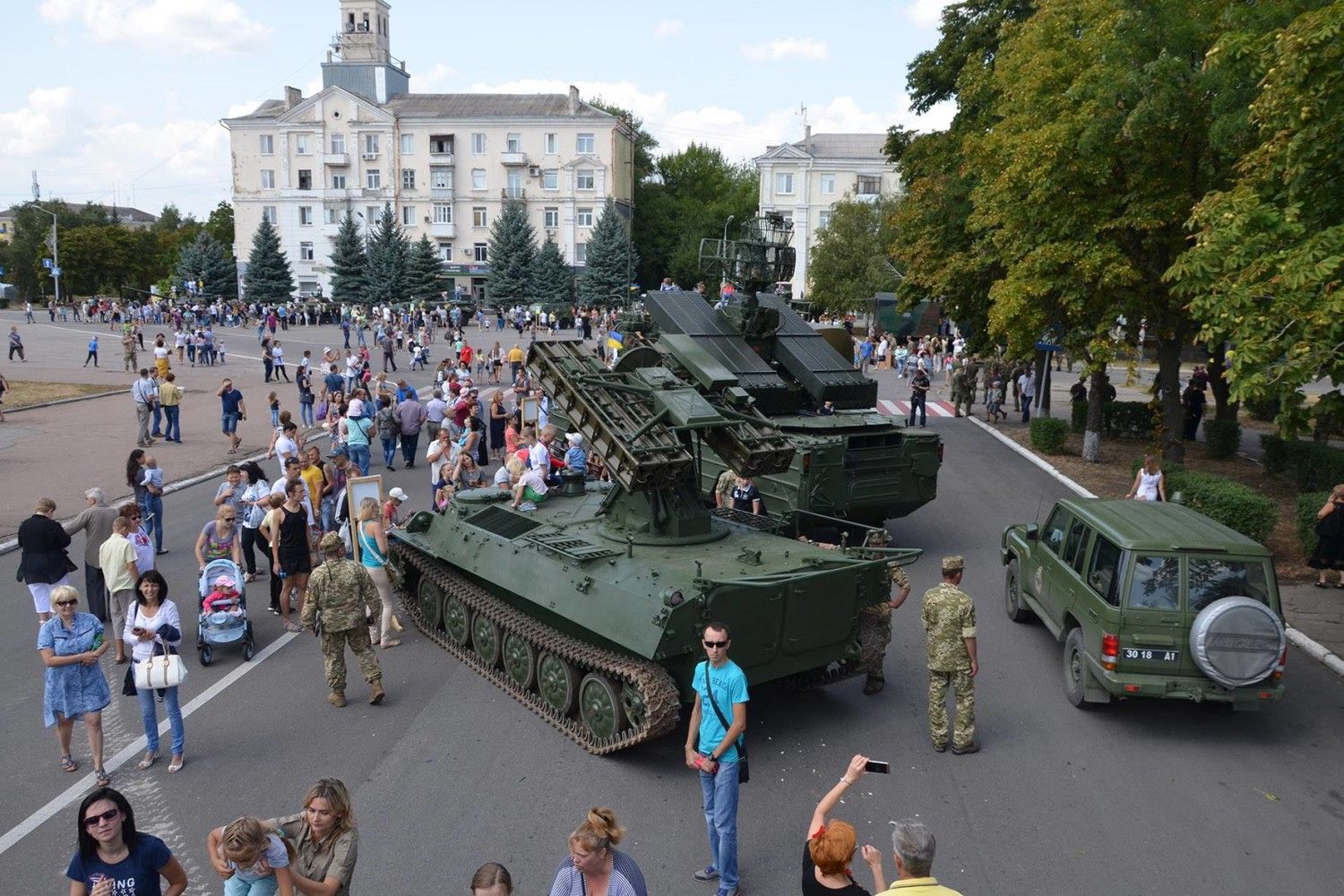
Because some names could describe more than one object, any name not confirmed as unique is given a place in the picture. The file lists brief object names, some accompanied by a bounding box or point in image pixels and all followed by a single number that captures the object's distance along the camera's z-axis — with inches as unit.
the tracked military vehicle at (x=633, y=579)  327.6
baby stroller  416.5
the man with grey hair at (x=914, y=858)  175.5
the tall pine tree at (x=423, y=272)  2420.0
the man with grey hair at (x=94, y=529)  434.6
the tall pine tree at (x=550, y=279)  2532.0
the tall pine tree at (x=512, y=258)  2527.1
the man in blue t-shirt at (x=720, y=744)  256.2
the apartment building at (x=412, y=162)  2861.7
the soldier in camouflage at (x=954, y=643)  336.8
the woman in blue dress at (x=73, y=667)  299.7
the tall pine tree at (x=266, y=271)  2412.6
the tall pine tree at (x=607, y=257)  2493.8
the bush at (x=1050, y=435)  923.4
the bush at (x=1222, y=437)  887.1
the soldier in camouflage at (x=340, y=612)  369.1
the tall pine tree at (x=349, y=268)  2415.1
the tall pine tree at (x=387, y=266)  2410.2
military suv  341.4
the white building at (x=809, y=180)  3024.1
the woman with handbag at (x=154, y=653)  316.2
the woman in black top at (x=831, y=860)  187.0
